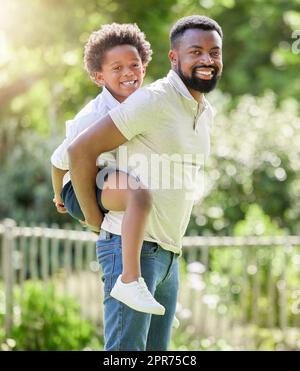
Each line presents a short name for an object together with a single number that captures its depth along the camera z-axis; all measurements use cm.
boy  545
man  545
